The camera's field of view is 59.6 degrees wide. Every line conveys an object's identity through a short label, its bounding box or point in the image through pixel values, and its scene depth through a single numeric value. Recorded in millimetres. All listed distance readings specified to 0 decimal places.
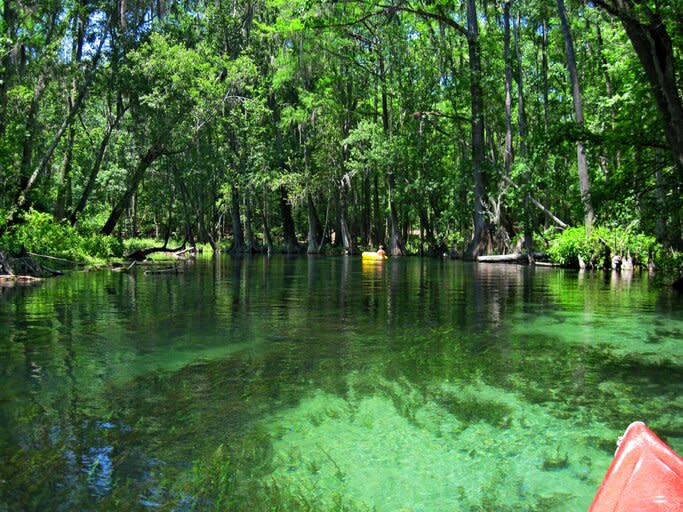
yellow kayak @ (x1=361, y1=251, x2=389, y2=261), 35653
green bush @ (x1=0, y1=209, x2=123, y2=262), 20578
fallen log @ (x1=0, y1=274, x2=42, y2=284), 17619
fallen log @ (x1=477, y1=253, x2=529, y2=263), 30953
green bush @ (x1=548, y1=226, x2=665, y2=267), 21562
